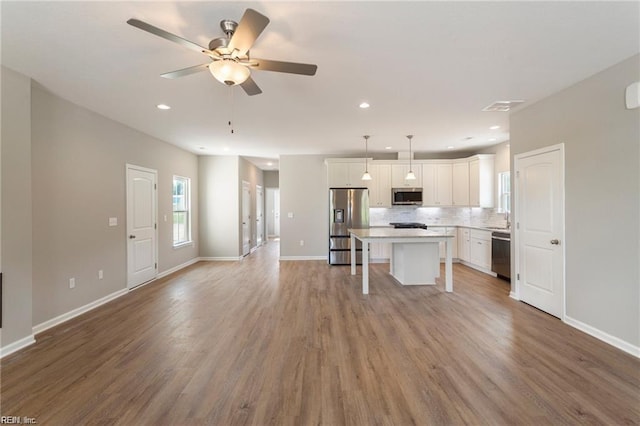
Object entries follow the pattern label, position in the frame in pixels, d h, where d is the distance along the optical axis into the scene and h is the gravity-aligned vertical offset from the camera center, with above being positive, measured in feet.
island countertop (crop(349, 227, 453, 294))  13.88 -1.44
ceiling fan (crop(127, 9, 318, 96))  5.47 +3.57
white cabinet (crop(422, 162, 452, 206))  21.80 +2.31
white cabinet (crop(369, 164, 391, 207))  21.99 +2.21
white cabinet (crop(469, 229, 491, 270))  17.72 -2.58
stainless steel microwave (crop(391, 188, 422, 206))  21.68 +1.21
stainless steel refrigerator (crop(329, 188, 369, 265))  21.24 -0.10
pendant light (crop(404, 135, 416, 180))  17.26 +2.41
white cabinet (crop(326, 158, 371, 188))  21.80 +3.08
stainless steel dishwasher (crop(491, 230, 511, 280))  15.60 -2.53
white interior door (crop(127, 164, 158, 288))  14.80 -0.73
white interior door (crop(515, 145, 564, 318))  10.64 -0.76
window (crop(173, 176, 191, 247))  19.89 +0.14
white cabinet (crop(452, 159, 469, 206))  21.06 +2.19
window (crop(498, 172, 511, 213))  19.04 +1.37
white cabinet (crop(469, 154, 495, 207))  19.75 +2.29
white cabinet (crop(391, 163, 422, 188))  21.95 +2.84
